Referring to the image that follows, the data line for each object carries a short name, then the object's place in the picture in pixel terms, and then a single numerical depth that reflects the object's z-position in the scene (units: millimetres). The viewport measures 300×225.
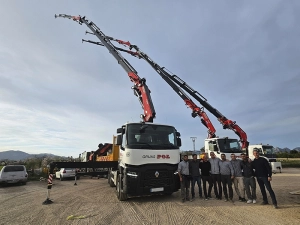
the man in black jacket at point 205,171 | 8346
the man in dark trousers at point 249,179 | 7453
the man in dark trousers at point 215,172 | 8117
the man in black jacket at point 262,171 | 6976
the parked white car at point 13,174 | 14355
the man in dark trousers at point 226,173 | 7879
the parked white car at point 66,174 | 18500
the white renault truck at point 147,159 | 7363
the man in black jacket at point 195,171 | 8195
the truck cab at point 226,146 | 13984
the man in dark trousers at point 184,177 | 7762
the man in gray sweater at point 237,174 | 7836
